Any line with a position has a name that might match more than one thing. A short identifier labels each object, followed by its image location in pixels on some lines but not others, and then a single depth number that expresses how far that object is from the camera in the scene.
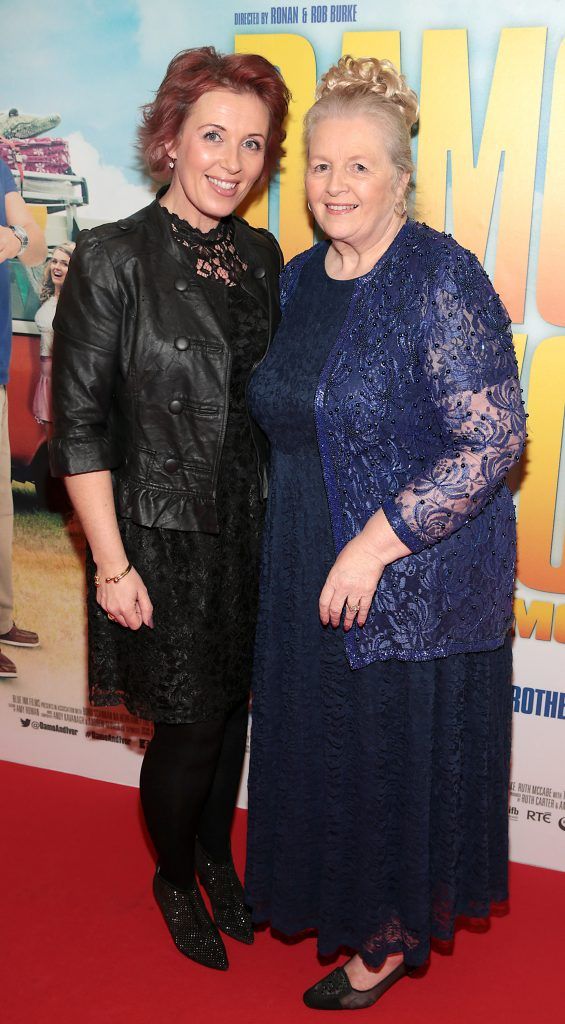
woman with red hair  2.00
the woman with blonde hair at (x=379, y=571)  1.85
